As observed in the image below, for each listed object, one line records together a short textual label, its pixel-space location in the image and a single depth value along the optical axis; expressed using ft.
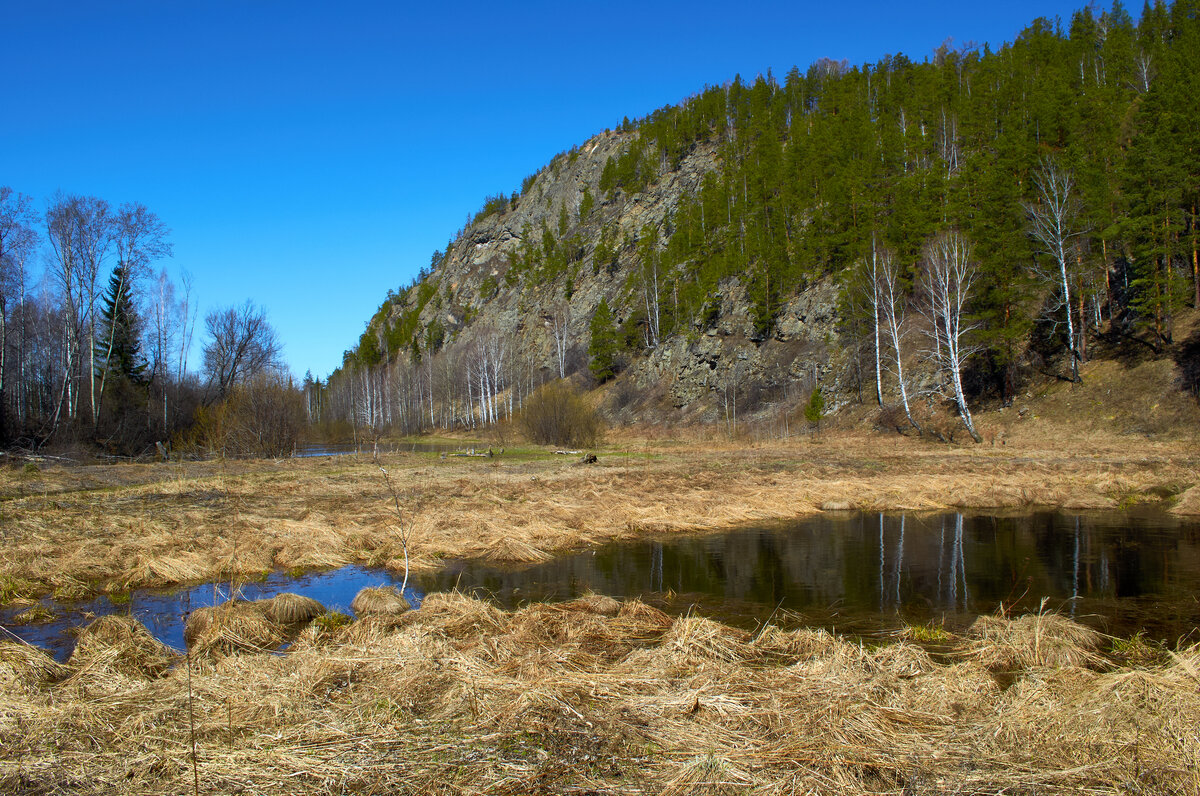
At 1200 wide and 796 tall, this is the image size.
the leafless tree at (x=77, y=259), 107.04
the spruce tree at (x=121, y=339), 125.18
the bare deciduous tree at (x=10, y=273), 93.66
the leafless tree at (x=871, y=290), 136.87
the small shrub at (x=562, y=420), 140.46
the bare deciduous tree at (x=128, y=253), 112.99
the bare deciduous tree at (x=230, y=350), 153.69
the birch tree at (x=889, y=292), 136.56
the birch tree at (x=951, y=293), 110.42
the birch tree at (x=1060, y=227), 111.45
